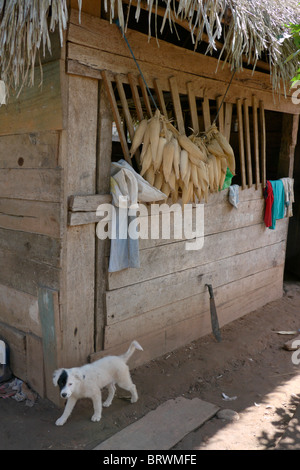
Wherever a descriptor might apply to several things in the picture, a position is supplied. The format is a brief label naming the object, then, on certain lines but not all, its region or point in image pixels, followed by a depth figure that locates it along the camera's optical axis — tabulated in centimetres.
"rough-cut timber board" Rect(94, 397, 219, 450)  255
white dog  258
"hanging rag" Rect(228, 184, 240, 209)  427
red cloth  487
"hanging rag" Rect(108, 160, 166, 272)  304
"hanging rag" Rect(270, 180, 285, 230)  494
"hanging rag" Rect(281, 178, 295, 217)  511
